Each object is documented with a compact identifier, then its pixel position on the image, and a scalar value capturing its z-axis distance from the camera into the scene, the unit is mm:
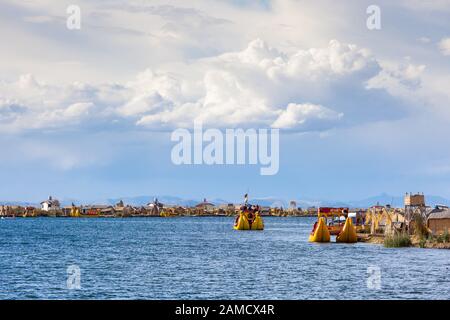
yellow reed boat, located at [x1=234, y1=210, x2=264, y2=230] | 179625
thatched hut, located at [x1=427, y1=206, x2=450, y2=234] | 99650
